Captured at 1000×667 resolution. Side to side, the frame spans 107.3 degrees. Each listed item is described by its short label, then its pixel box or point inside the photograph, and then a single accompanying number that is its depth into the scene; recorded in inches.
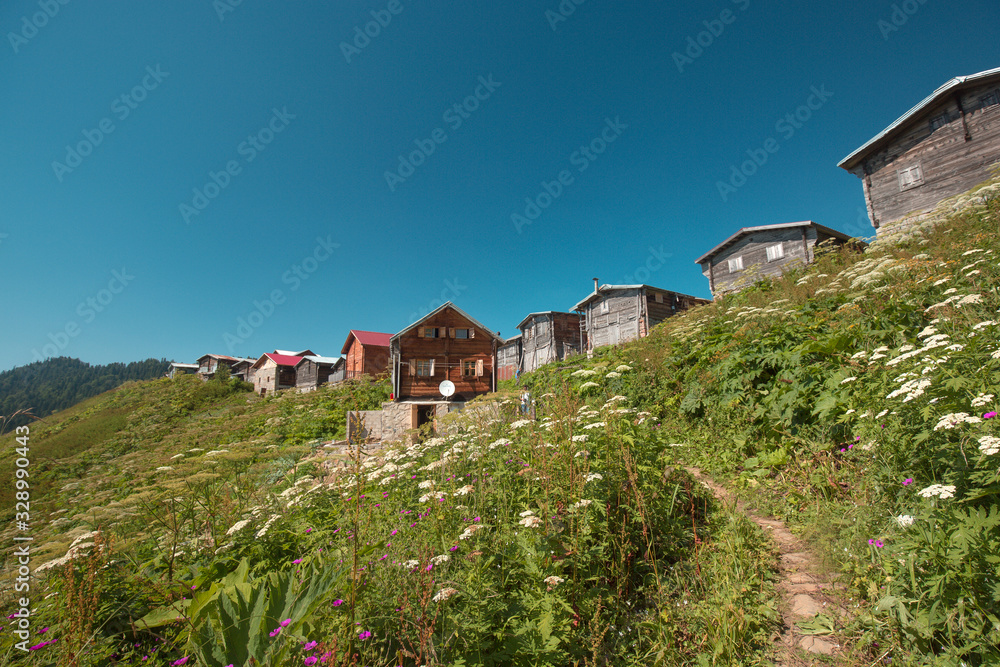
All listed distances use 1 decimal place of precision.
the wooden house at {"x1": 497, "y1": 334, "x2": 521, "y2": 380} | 1446.9
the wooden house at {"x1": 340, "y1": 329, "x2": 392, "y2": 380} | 1250.0
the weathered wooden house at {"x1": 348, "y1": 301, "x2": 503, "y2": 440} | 787.6
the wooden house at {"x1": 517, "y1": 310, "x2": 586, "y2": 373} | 1223.5
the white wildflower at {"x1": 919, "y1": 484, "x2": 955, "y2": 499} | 82.7
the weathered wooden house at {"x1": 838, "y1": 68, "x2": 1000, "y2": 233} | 474.9
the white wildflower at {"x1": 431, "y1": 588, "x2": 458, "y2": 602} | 80.9
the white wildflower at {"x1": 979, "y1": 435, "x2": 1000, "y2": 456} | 74.9
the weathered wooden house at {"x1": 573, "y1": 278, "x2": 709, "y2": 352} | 963.3
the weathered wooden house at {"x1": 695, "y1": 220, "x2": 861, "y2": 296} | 719.7
